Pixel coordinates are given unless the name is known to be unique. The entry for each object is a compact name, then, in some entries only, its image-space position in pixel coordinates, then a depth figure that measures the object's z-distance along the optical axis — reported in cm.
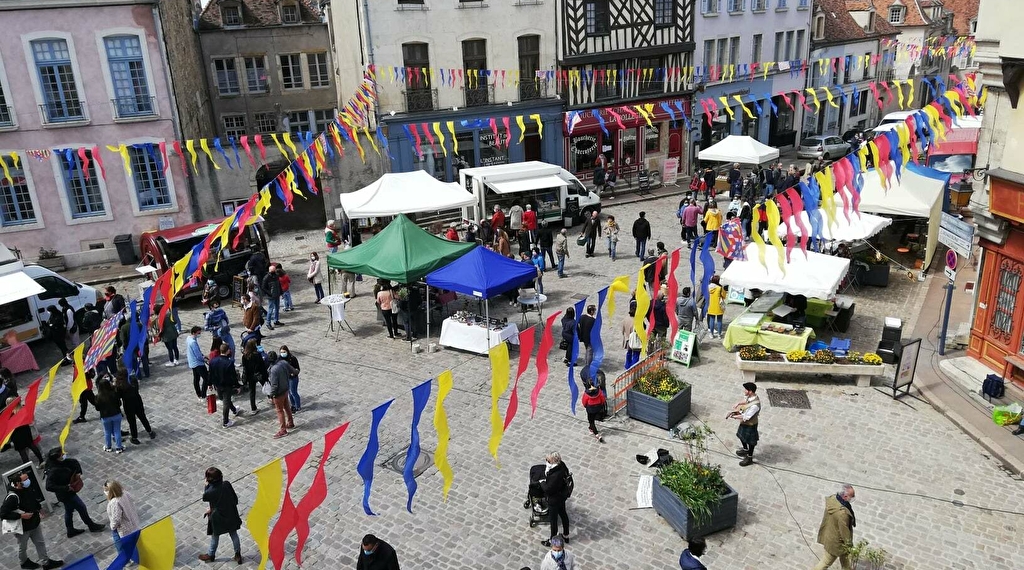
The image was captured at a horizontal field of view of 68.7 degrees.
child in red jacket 1175
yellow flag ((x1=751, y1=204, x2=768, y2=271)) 1299
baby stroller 970
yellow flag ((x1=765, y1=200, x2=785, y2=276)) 1293
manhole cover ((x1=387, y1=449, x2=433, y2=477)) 1141
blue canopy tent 1471
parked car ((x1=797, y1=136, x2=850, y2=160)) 3728
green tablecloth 1405
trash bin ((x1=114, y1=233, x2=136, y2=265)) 2277
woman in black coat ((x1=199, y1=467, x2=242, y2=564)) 915
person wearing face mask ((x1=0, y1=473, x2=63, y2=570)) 916
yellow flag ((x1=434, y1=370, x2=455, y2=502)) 897
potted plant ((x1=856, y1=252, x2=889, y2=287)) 1855
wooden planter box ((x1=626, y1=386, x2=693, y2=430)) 1220
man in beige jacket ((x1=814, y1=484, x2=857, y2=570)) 867
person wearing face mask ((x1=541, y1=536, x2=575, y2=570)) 805
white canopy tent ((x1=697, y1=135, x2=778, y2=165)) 2700
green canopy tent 1554
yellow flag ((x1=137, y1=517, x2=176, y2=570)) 680
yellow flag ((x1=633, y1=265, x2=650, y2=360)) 1198
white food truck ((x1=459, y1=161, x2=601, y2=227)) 2366
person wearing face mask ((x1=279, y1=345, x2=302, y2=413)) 1294
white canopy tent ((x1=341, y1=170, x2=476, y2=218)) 2044
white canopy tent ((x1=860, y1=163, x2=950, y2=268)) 1867
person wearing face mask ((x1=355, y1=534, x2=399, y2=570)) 797
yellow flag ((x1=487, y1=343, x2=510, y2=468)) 957
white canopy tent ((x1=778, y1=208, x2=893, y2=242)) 1733
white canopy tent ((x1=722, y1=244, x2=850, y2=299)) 1441
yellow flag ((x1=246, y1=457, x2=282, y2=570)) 753
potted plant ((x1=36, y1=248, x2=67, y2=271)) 2253
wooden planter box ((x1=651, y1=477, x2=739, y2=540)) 960
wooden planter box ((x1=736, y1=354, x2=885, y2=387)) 1350
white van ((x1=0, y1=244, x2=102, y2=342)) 1542
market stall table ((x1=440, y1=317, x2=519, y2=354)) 1522
